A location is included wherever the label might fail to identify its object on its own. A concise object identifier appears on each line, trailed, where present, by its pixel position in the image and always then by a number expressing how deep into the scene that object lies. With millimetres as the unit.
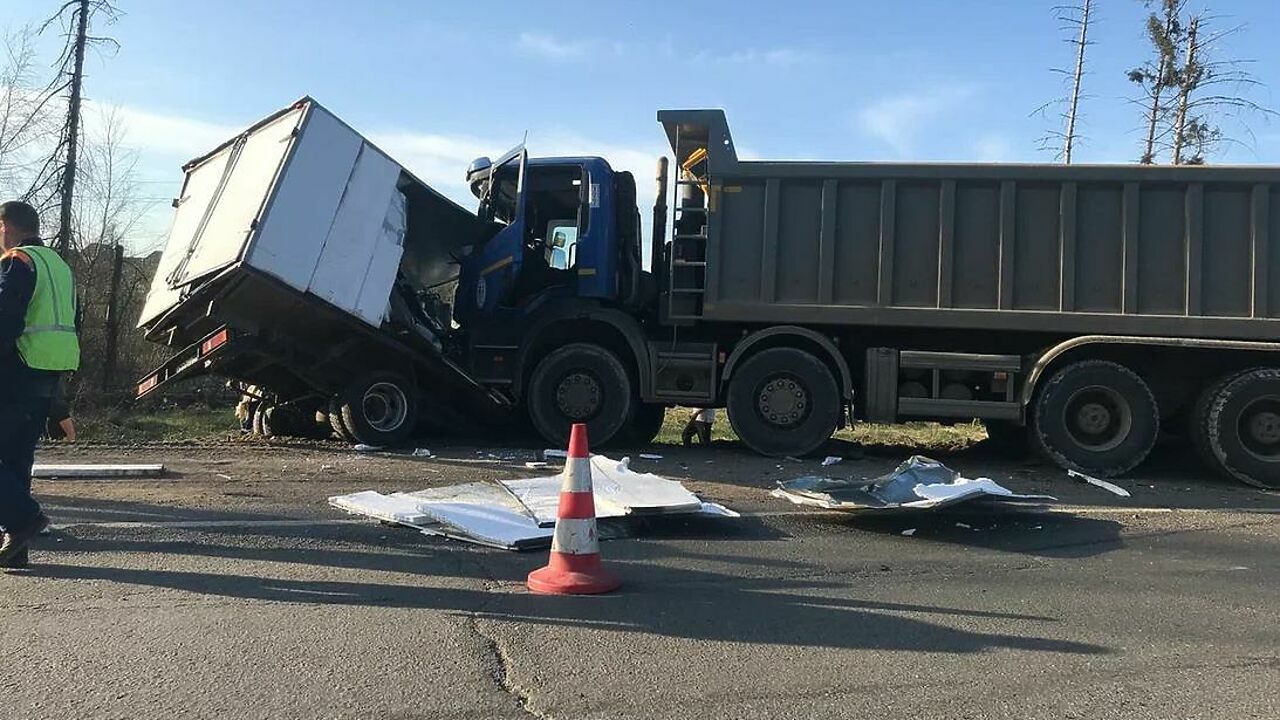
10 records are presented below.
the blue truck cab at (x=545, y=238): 9727
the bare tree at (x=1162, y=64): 21078
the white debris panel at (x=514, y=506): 5562
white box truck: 8086
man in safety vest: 4633
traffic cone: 4488
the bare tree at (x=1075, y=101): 21781
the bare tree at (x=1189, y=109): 20578
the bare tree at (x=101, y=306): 14195
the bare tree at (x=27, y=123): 15227
